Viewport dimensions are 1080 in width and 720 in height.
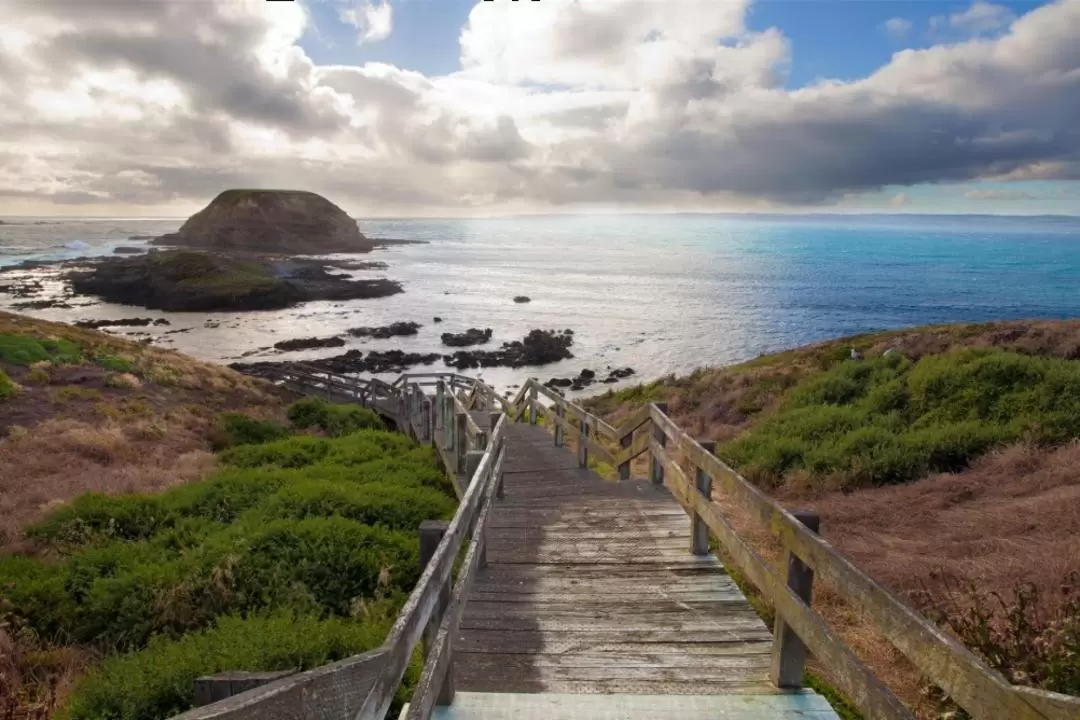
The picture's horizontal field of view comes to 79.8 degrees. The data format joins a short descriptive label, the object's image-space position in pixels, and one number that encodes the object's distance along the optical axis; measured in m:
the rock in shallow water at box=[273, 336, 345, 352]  47.31
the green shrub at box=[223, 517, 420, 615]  6.50
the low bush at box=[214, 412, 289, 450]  16.30
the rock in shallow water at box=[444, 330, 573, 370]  42.62
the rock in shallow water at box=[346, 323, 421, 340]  52.17
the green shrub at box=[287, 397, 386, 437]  18.81
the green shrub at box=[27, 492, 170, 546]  8.26
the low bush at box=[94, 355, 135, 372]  22.90
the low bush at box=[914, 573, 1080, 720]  4.04
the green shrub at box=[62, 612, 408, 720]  4.33
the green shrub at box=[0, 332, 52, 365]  20.59
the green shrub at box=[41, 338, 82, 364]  22.35
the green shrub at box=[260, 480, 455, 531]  8.57
